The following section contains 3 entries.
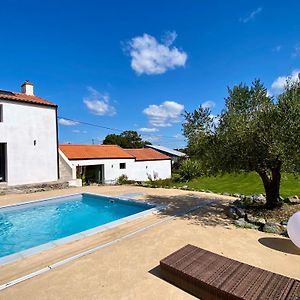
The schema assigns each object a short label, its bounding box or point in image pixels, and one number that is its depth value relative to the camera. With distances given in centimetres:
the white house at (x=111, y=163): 2949
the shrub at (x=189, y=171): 2919
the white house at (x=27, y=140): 2102
